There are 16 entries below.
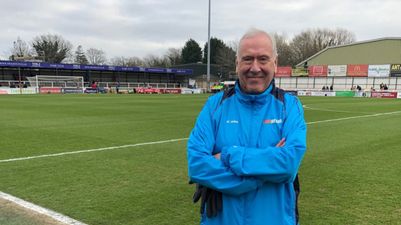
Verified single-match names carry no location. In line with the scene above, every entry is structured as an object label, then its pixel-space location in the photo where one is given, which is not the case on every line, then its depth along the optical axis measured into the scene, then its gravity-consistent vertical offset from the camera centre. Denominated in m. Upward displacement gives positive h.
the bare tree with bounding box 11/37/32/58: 93.25 +5.52
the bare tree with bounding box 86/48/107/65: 106.00 +4.71
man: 2.11 -0.43
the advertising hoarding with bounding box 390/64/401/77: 56.48 +0.84
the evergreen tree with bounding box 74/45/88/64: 101.16 +4.24
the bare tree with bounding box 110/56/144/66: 111.68 +3.55
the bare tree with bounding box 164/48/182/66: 113.31 +5.36
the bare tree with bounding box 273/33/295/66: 92.45 +5.00
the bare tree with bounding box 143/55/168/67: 113.25 +3.76
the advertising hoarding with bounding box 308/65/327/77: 64.25 +0.66
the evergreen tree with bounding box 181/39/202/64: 108.44 +6.01
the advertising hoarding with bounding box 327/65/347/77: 62.17 +0.67
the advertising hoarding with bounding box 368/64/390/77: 57.75 +0.83
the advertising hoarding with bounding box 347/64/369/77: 59.56 +0.83
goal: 47.06 -1.60
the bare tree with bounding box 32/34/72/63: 90.04 +5.67
